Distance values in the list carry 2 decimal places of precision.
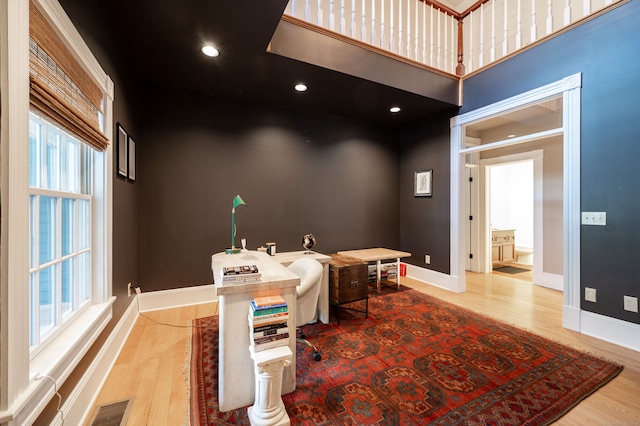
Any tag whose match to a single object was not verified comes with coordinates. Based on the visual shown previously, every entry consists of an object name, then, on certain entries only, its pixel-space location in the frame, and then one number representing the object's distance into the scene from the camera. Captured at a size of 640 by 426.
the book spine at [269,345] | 1.37
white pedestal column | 1.32
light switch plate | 2.36
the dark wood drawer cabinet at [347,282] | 2.62
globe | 2.91
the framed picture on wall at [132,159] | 2.50
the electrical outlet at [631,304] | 2.19
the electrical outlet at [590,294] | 2.42
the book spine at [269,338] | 1.37
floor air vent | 1.40
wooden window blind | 1.03
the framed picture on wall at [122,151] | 2.14
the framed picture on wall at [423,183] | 4.06
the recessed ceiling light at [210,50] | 2.26
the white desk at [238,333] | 1.45
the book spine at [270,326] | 1.38
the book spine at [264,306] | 1.38
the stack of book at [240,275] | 1.45
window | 1.17
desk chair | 1.89
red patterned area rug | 1.47
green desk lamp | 2.25
